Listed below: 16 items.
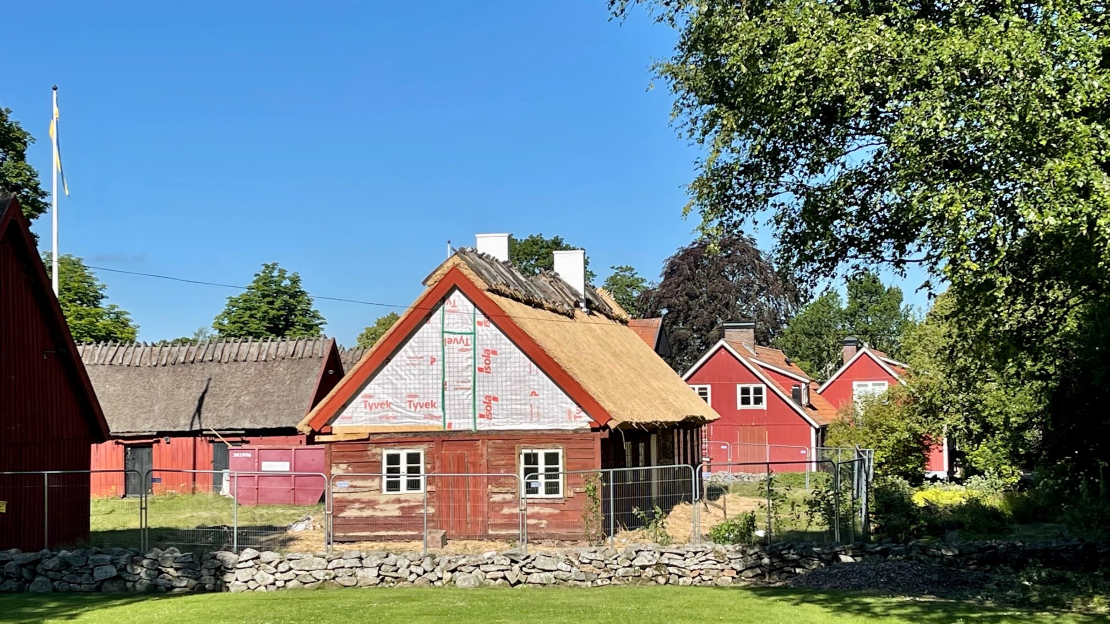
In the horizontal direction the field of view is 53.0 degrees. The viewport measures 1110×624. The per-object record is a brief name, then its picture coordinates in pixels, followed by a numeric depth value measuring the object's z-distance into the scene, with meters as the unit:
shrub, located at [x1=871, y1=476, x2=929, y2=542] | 22.88
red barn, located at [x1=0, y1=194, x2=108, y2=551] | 21.95
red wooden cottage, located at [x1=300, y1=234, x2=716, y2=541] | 23.83
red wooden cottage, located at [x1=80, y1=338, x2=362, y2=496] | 38.78
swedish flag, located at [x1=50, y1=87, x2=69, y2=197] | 37.22
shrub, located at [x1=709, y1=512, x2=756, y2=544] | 19.95
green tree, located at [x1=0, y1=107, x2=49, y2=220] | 46.16
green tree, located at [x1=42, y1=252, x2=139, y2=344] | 60.86
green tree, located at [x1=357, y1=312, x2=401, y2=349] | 83.21
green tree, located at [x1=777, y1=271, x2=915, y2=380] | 108.19
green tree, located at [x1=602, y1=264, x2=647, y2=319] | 99.38
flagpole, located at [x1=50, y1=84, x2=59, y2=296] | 36.97
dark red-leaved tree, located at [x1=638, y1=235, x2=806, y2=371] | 72.81
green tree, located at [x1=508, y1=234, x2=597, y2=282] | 85.19
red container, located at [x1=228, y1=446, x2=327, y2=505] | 36.09
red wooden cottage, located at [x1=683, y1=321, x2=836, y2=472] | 53.25
